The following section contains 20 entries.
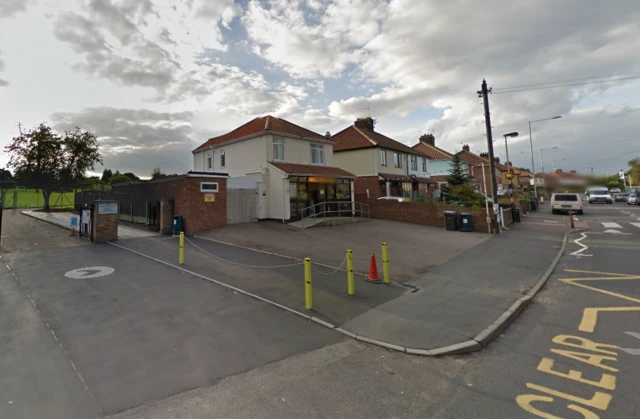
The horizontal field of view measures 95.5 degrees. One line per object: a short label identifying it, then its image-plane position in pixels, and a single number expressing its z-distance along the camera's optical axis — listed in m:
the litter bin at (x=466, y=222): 17.28
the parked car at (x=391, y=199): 22.65
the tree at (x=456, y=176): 27.81
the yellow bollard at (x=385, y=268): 7.42
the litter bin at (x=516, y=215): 22.25
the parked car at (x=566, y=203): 27.26
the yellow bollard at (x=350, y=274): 6.55
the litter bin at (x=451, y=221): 17.72
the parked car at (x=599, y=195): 40.75
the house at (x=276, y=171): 18.28
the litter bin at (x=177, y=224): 15.45
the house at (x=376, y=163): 26.22
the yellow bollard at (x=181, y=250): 9.41
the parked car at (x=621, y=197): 46.78
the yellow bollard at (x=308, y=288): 5.79
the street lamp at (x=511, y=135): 17.75
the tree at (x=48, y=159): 25.08
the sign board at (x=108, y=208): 13.50
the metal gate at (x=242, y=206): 17.34
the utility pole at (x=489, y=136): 16.73
